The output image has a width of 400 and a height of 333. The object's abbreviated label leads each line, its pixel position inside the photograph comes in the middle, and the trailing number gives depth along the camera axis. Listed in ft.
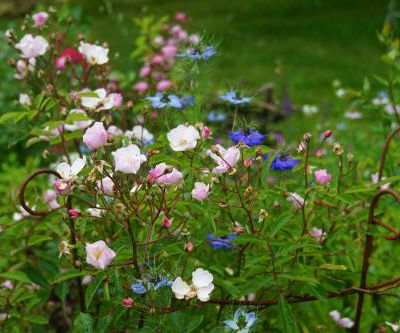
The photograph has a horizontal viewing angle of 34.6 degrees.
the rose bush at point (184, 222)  4.41
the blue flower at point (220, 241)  5.09
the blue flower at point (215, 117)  7.40
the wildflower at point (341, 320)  6.62
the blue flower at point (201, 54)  5.98
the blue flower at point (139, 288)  4.17
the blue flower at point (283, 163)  5.44
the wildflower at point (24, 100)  6.11
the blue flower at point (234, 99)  5.79
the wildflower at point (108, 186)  4.40
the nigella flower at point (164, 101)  5.71
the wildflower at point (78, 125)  5.70
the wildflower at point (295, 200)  5.35
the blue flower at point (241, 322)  4.38
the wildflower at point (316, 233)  5.70
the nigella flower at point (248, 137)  5.46
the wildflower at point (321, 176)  5.24
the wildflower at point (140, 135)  5.61
